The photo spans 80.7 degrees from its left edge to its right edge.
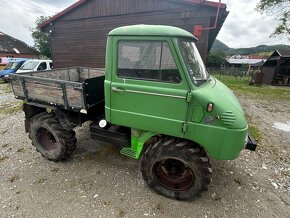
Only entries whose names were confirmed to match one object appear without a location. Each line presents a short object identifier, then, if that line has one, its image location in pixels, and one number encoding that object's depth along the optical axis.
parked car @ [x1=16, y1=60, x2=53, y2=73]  11.78
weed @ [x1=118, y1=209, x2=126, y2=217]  2.48
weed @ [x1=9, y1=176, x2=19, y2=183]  3.08
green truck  2.28
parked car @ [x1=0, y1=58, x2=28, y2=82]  13.18
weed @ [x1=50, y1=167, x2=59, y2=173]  3.34
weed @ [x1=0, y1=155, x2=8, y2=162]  3.70
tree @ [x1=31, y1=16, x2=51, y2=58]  35.66
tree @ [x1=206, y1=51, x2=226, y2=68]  44.43
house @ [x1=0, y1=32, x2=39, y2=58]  27.22
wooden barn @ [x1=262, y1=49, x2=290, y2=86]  18.83
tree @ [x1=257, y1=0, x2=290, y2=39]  16.31
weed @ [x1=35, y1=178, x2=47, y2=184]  3.06
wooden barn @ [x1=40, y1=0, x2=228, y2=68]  7.53
